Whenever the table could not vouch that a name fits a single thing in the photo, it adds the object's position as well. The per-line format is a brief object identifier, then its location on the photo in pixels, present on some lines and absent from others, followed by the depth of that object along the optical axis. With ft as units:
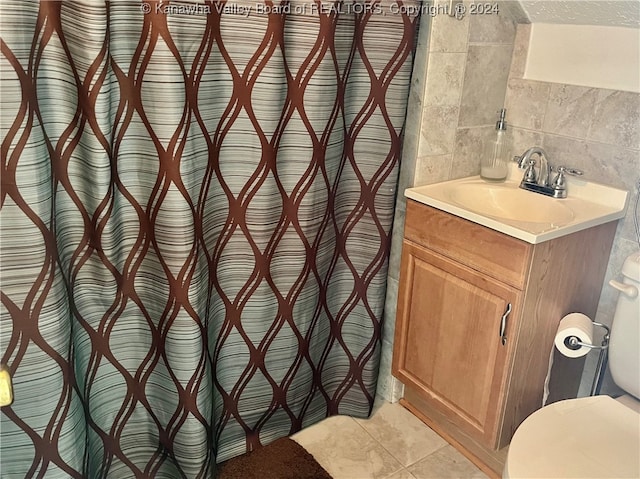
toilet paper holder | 5.17
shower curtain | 4.19
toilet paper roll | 5.14
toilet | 4.18
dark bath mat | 5.87
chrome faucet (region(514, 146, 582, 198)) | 5.87
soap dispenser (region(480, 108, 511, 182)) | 6.34
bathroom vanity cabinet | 5.18
